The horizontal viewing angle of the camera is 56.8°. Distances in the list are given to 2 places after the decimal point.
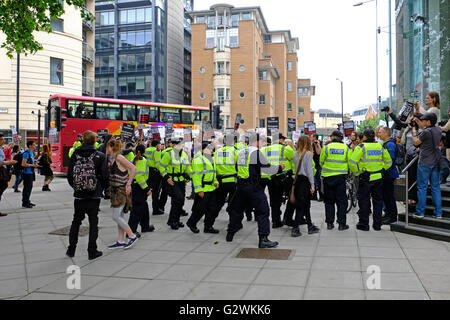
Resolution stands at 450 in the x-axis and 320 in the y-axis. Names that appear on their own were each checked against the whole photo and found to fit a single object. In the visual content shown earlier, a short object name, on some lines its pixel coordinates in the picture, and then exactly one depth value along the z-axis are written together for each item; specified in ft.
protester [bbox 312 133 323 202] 36.24
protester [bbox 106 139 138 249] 22.13
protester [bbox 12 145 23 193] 43.21
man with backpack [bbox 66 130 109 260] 20.29
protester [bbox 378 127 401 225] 28.04
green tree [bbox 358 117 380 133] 214.28
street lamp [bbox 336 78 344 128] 152.66
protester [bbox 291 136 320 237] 25.27
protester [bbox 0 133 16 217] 32.93
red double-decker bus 68.69
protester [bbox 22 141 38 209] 38.24
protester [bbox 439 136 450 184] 24.43
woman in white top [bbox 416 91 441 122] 26.30
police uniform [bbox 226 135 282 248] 22.18
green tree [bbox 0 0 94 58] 37.27
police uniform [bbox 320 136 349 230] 26.58
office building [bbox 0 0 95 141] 98.78
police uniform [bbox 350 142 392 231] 26.43
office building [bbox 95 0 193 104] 178.60
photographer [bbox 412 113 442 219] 24.38
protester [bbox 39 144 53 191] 50.45
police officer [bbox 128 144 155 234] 24.77
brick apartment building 171.53
